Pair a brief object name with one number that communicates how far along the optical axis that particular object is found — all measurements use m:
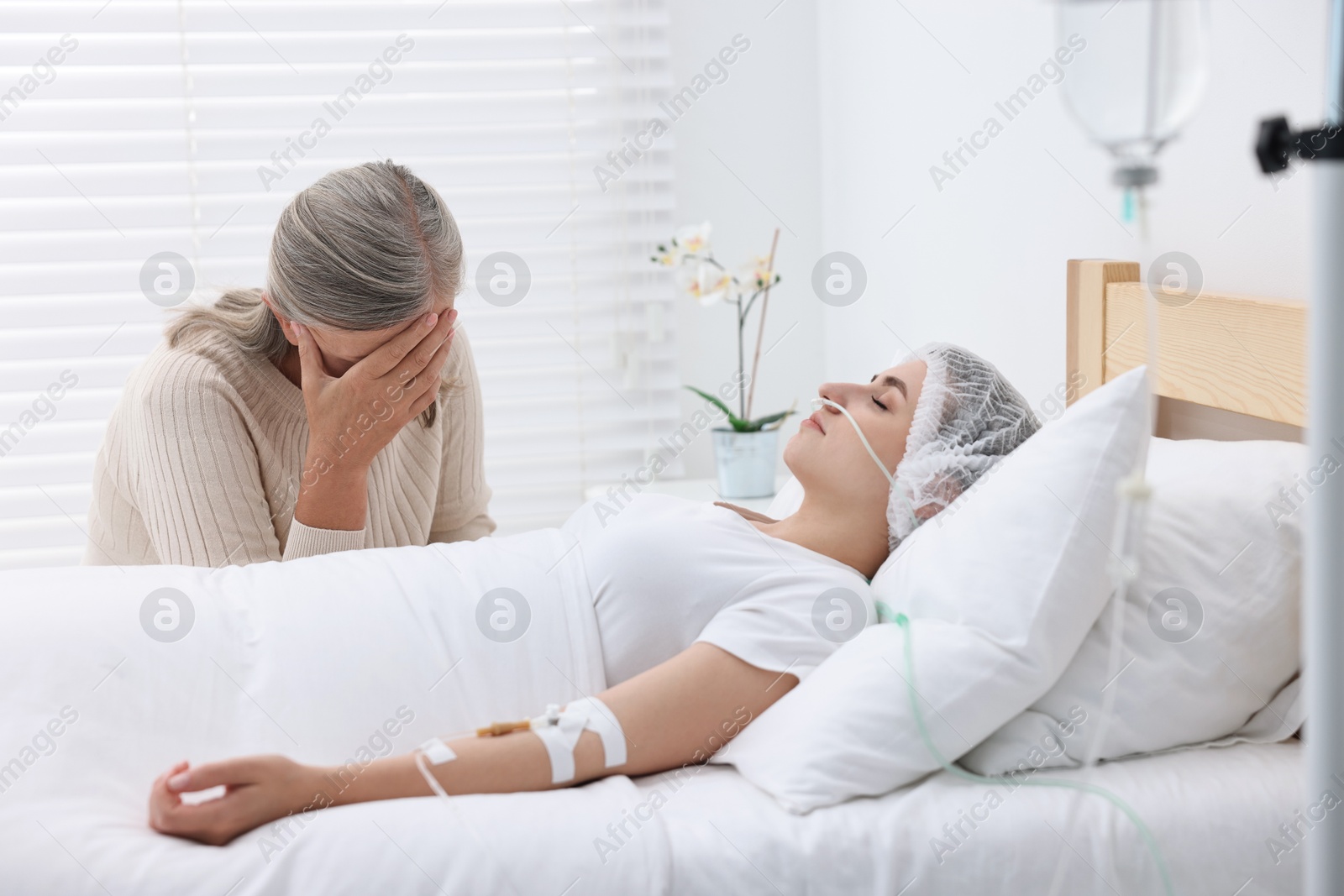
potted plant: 2.14
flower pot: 2.14
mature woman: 1.35
